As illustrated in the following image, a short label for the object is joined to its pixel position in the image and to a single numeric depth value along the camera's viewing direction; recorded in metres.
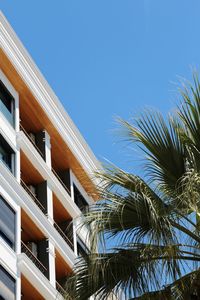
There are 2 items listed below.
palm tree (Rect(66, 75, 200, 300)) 11.23
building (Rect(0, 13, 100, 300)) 27.31
